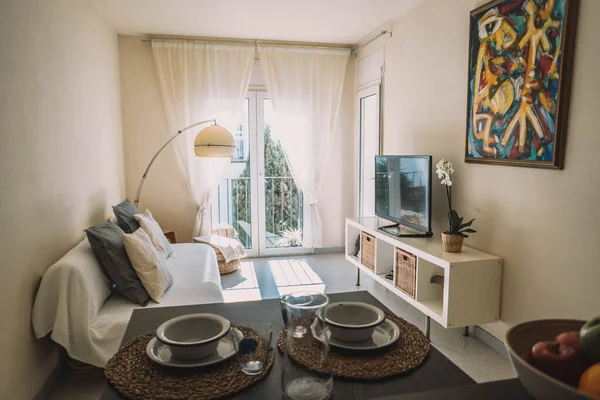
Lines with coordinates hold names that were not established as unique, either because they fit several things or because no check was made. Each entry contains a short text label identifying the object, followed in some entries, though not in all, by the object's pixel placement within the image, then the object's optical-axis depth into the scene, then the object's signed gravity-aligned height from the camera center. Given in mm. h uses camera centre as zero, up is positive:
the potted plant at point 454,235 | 2805 -527
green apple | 683 -302
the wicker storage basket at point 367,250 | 3773 -874
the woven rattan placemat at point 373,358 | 927 -512
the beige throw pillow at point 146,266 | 2562 -687
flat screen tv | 3172 -313
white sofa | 2176 -854
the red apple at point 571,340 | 723 -324
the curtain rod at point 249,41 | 4742 +1312
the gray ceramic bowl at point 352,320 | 1125 -464
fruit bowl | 634 -350
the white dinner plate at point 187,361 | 1040 -515
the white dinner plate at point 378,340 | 1099 -498
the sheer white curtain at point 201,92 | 4742 +711
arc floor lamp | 3492 +93
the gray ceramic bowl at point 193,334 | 1063 -490
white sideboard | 2646 -848
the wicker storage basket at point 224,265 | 4434 -1178
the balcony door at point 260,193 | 5125 -482
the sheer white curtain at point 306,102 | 4996 +642
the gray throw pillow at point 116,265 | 2488 -666
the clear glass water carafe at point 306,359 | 913 -446
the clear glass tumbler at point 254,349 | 1017 -484
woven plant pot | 2803 -581
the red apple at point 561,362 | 696 -342
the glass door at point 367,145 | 4797 +122
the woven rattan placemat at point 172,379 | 939 -531
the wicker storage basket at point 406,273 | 3039 -874
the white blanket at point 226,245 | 4445 -976
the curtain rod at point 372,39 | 4303 +1275
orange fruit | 640 -346
